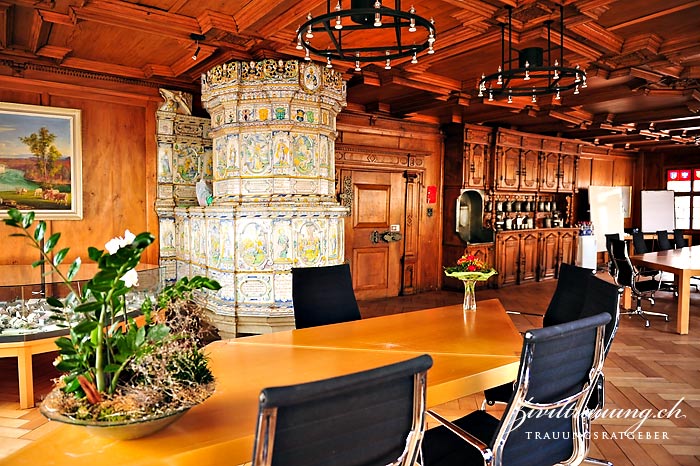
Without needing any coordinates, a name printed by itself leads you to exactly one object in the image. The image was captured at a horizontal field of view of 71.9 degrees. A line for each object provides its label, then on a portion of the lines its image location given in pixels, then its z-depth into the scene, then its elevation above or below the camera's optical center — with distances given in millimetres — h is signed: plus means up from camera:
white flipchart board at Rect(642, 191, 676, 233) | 12555 +193
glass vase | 3092 -509
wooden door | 7531 -193
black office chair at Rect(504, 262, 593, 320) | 2883 -466
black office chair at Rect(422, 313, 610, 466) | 1623 -717
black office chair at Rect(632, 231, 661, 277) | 7522 -417
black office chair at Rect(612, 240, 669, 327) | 6316 -800
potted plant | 1330 -404
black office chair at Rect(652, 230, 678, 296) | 8492 -402
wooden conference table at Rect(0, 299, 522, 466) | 1378 -640
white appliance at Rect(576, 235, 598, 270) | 10656 -722
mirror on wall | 8891 +12
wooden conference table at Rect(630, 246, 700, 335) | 5664 -601
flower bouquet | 3007 -339
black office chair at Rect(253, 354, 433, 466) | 1103 -501
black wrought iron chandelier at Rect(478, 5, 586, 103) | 3317 +1037
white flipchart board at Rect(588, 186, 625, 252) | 11570 +184
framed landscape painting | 5250 +657
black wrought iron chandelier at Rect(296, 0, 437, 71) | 2111 +916
